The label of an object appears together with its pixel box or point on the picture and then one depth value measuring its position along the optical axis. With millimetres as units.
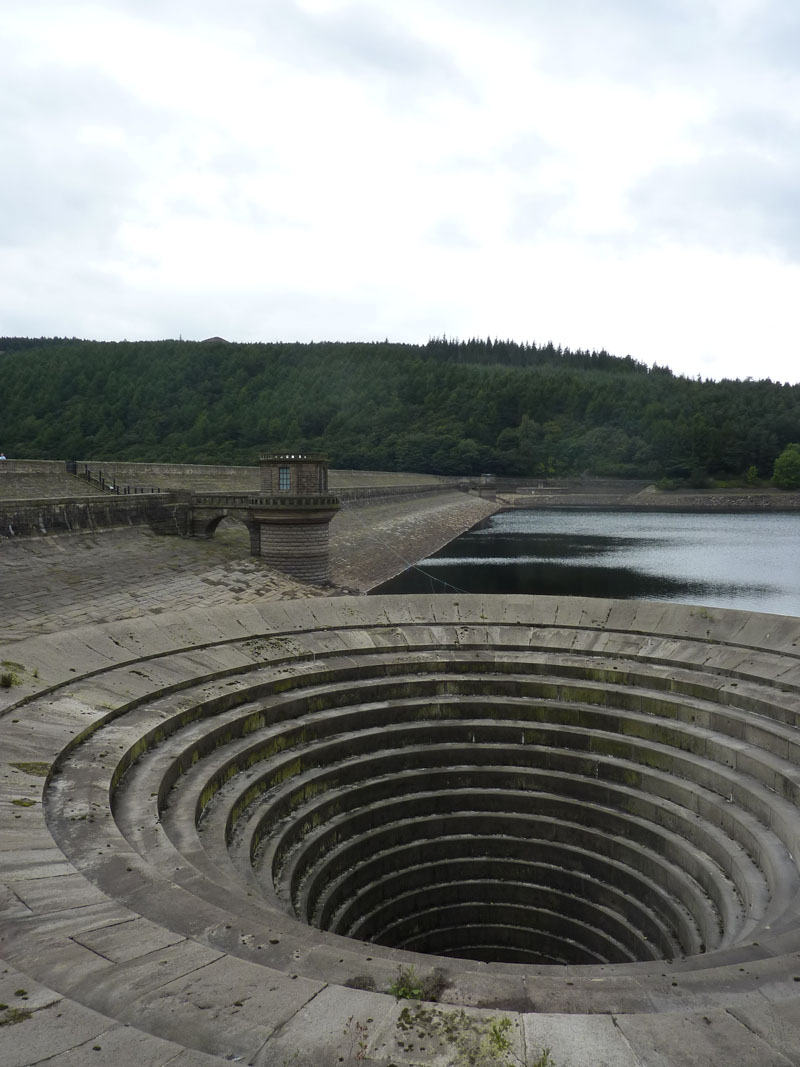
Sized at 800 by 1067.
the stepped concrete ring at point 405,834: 4840
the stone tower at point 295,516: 41250
